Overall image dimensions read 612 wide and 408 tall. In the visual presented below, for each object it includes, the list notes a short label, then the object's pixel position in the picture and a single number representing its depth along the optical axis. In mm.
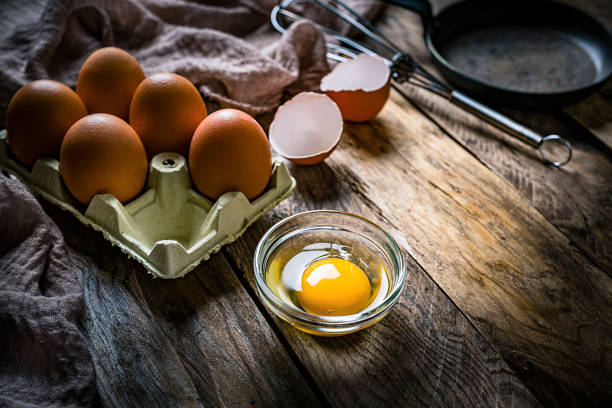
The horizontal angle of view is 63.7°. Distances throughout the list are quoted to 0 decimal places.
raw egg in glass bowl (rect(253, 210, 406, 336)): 522
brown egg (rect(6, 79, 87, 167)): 634
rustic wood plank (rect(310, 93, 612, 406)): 559
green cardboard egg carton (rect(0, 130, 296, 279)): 605
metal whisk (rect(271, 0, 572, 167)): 836
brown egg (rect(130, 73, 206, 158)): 634
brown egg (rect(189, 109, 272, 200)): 601
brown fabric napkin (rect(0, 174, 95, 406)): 491
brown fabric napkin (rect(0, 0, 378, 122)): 855
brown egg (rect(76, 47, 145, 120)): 677
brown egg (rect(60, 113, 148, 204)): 587
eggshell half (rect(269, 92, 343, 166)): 767
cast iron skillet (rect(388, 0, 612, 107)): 883
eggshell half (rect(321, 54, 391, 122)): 811
